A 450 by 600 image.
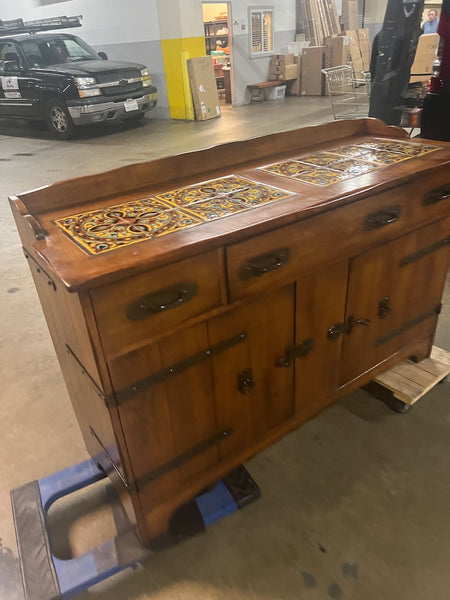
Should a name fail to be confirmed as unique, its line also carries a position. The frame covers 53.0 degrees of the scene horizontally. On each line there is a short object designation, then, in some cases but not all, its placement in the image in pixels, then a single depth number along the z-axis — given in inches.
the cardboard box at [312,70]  349.4
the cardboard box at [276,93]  364.2
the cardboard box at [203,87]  283.9
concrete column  274.2
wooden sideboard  41.5
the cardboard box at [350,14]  384.8
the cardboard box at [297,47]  371.2
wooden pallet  68.2
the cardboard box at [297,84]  369.4
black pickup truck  243.6
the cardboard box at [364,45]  359.9
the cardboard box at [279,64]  358.3
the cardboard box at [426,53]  218.5
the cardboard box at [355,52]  332.8
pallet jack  49.5
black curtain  140.3
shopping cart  220.1
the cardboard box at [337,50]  335.9
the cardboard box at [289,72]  361.4
